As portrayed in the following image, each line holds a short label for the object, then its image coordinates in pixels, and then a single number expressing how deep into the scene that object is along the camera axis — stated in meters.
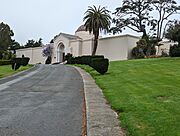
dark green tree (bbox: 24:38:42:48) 59.04
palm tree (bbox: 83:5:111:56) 30.41
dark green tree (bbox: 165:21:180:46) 19.14
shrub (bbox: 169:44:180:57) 20.81
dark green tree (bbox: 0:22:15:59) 49.47
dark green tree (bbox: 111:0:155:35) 33.50
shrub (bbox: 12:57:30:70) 21.36
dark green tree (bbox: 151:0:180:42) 32.59
